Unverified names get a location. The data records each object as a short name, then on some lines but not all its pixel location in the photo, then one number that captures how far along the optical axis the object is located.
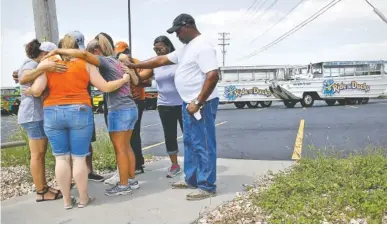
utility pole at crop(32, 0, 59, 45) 4.93
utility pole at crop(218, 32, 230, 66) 54.09
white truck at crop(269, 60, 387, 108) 20.98
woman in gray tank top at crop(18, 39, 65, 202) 3.69
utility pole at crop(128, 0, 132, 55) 21.69
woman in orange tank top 3.37
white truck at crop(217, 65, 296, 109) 21.88
